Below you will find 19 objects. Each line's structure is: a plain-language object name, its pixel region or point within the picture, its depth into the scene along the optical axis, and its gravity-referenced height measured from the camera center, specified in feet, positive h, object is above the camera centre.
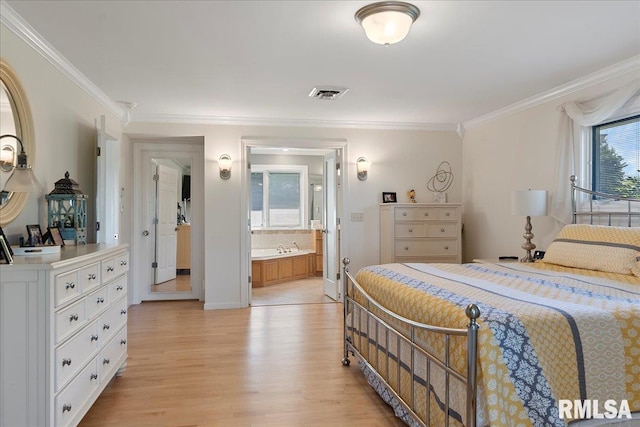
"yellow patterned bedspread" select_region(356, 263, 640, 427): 5.04 -1.74
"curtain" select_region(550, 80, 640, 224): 11.87 +2.04
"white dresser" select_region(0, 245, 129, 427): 6.10 -1.95
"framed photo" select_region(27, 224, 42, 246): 8.68 -0.44
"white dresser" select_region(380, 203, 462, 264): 16.88 -0.81
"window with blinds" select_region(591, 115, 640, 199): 11.23 +1.53
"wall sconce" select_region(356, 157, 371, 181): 18.10 +1.99
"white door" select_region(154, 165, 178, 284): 18.99 -0.38
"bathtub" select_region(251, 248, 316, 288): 22.79 -3.09
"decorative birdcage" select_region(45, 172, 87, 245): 9.88 +0.13
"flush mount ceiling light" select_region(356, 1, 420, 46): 7.86 +3.76
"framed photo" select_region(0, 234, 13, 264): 6.36 -0.56
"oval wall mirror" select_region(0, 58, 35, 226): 8.04 +1.77
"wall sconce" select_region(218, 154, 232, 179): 17.07 +2.03
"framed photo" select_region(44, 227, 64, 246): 9.18 -0.49
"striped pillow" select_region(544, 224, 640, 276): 9.10 -0.89
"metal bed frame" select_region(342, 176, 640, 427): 5.08 -2.14
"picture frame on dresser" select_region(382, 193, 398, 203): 18.28 +0.64
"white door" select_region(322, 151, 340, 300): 18.53 -0.77
